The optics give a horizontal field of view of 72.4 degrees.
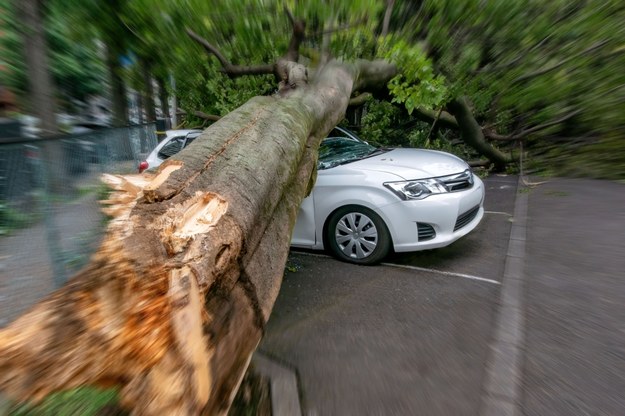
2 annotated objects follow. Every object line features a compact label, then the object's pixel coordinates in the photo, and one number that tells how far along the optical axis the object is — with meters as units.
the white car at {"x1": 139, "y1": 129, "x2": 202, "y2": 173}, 6.40
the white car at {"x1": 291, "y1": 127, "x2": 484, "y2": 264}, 4.24
